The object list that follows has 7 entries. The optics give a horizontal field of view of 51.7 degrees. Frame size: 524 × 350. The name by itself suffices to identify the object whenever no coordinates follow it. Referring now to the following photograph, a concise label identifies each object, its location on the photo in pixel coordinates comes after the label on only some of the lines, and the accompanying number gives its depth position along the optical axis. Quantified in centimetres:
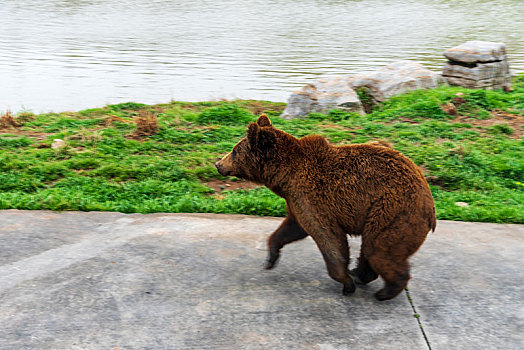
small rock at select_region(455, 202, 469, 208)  601
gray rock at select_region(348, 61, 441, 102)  1052
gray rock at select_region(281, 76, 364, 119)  952
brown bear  385
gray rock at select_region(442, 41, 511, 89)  1086
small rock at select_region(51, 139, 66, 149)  755
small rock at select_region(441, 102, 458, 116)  906
